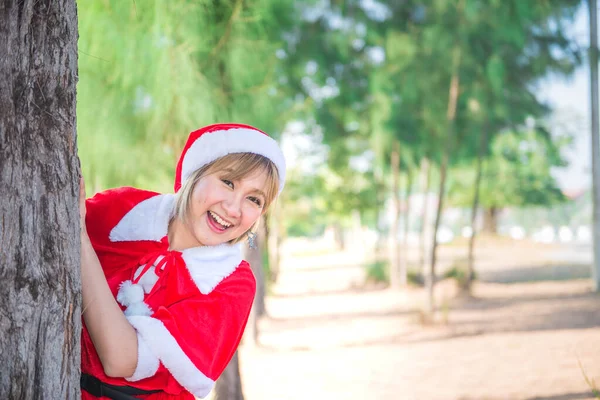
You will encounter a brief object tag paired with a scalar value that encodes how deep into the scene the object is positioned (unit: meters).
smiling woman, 1.30
